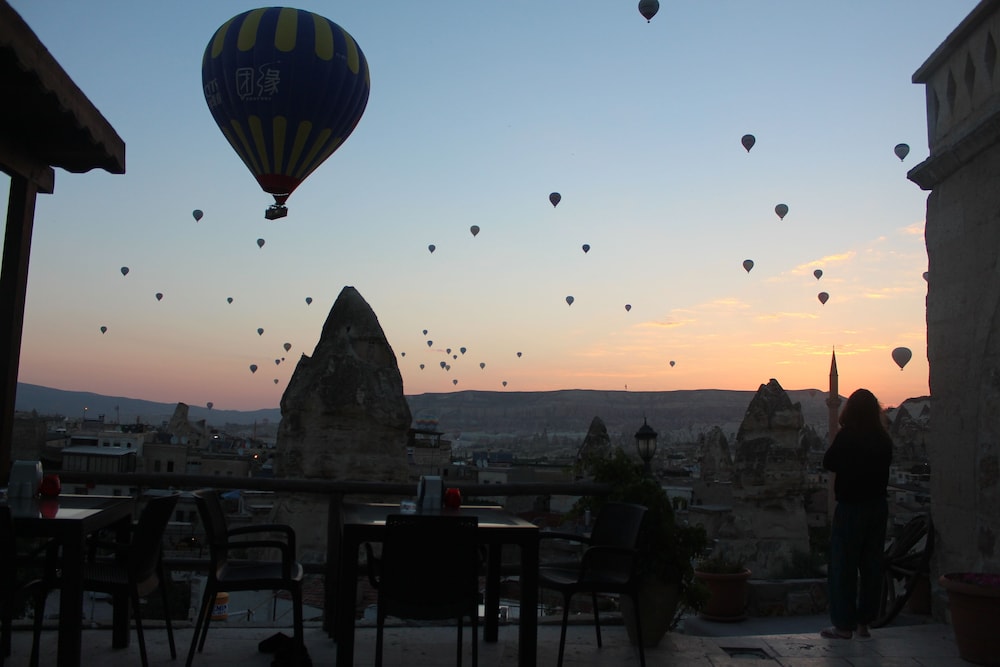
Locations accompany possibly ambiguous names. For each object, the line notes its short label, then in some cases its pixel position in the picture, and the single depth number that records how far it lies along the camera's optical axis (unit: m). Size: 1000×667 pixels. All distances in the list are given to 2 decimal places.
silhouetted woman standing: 4.40
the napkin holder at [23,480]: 3.56
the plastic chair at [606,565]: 3.68
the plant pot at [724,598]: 6.06
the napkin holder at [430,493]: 3.85
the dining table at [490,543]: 3.36
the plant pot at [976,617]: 3.83
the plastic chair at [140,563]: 3.35
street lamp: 7.56
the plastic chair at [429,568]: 3.27
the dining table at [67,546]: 3.06
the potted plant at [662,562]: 4.27
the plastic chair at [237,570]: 3.47
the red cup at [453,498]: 3.94
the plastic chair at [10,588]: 2.95
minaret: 37.64
